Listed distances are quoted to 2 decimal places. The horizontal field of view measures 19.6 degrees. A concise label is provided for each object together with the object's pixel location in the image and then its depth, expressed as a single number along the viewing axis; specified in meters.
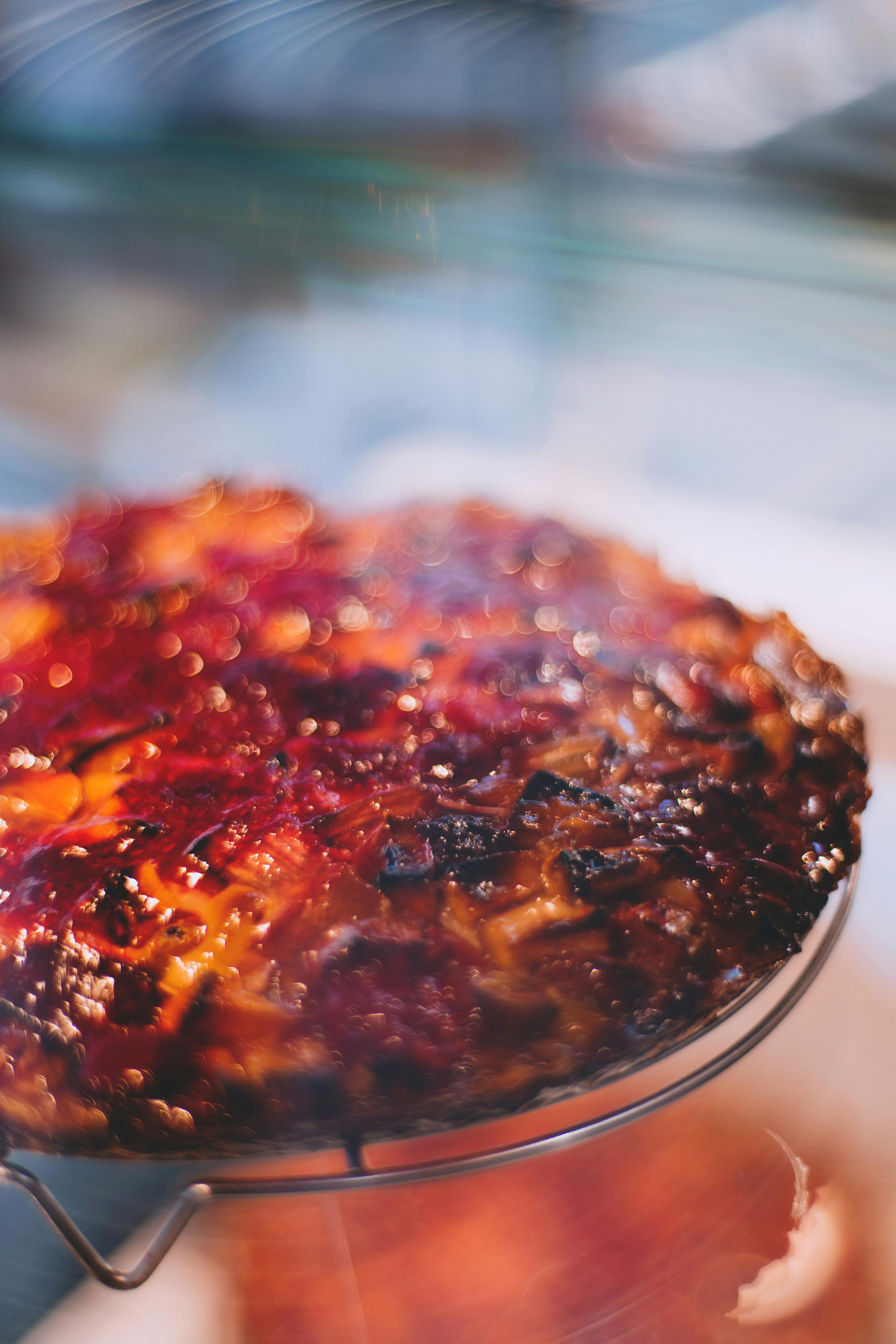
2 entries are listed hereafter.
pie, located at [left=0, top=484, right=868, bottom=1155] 0.47
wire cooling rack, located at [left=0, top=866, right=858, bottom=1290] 0.46
